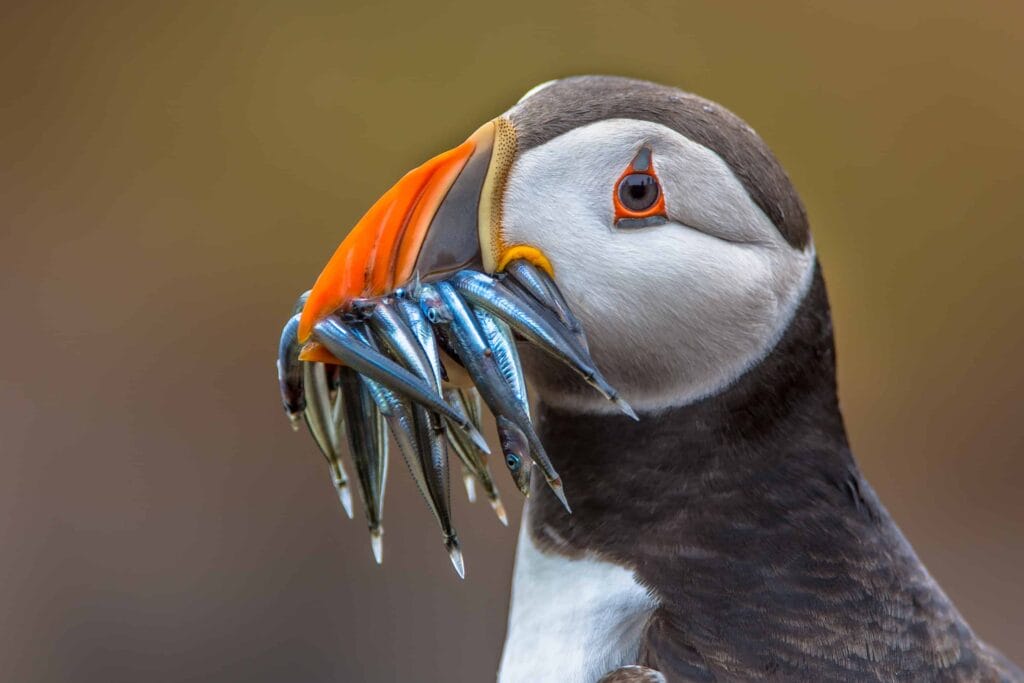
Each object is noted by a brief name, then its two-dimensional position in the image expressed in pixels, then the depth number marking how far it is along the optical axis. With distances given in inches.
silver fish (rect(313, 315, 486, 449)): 150.1
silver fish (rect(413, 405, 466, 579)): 158.6
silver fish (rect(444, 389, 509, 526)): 165.9
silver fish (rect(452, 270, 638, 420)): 156.2
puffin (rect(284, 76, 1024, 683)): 160.9
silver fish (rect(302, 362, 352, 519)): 168.4
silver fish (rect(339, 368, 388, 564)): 167.9
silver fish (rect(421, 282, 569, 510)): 153.9
